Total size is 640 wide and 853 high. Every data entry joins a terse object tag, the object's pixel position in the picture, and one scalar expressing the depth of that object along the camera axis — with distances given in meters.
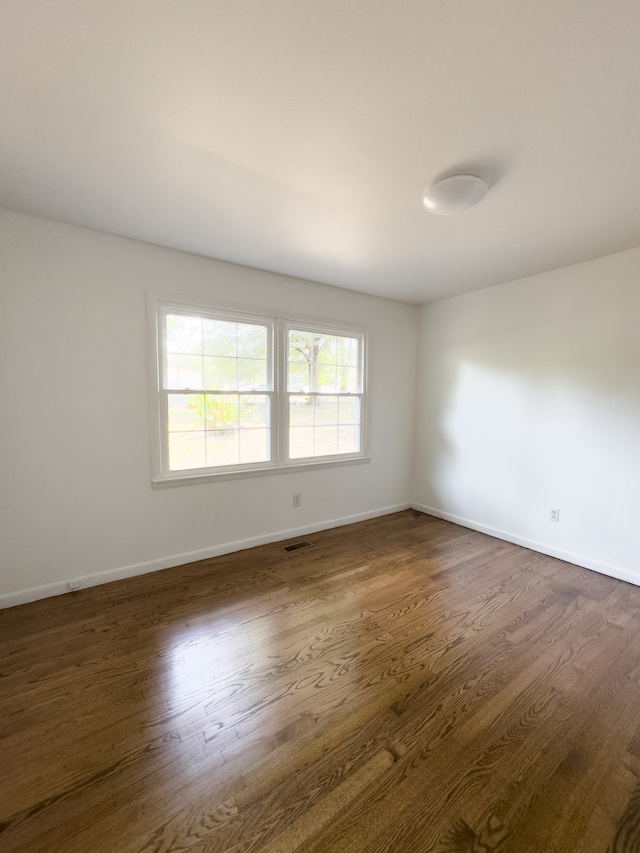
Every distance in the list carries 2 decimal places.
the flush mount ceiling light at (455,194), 1.73
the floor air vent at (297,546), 3.20
